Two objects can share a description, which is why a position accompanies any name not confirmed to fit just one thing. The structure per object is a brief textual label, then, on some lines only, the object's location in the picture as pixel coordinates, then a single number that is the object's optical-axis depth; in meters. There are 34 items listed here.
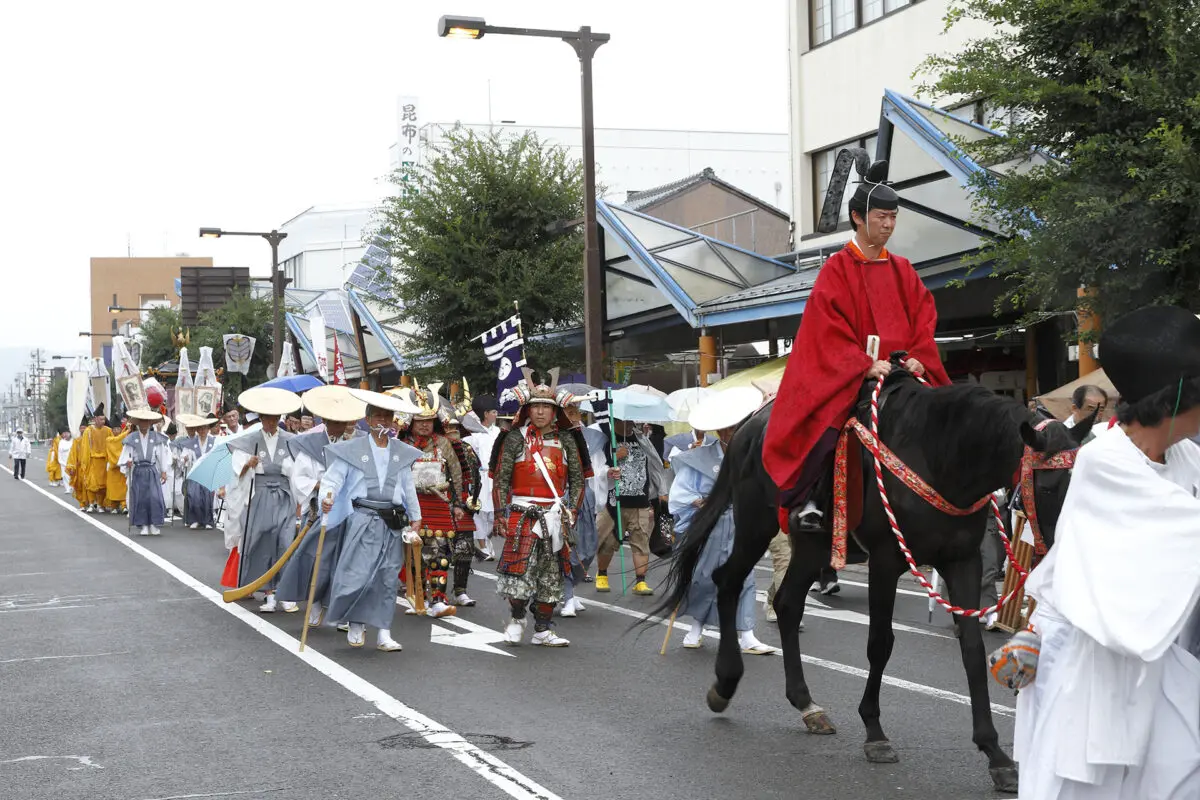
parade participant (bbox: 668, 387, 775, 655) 10.04
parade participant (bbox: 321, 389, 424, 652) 10.27
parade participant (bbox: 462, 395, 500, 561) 17.09
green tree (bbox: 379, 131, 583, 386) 25.64
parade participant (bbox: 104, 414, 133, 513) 28.50
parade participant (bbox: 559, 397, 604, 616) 11.12
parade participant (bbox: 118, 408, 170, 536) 22.59
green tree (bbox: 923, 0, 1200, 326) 11.80
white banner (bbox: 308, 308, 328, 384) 29.93
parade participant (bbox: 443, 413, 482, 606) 12.59
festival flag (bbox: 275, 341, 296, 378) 31.83
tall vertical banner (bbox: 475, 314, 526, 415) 15.15
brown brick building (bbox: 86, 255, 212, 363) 156.62
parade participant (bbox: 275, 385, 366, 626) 11.66
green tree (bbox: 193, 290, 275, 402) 52.94
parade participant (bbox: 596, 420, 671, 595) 13.66
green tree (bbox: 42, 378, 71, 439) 111.62
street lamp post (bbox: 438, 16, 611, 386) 18.52
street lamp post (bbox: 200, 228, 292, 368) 34.69
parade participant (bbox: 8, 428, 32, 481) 50.47
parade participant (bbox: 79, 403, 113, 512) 29.17
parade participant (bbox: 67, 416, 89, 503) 30.37
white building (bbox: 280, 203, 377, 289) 73.50
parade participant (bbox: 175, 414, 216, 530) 24.78
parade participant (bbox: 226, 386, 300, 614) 12.87
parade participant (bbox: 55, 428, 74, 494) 45.97
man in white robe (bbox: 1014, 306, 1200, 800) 3.46
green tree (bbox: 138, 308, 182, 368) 64.31
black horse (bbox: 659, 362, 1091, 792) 6.31
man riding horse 7.17
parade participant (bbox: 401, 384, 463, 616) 12.08
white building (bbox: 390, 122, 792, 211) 59.97
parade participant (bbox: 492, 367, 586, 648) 10.40
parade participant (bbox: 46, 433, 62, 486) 47.19
